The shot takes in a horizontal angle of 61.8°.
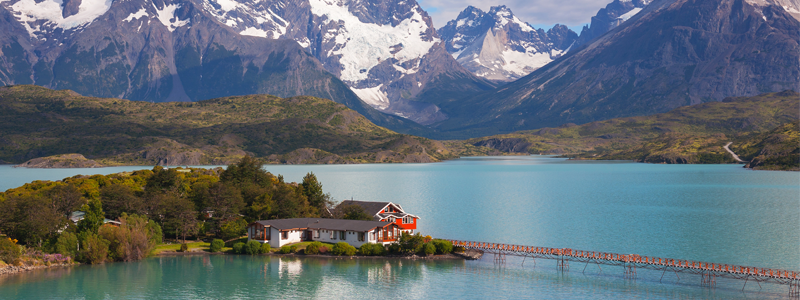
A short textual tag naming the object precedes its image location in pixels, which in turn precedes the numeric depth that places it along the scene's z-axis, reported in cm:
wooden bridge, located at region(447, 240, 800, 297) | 7744
